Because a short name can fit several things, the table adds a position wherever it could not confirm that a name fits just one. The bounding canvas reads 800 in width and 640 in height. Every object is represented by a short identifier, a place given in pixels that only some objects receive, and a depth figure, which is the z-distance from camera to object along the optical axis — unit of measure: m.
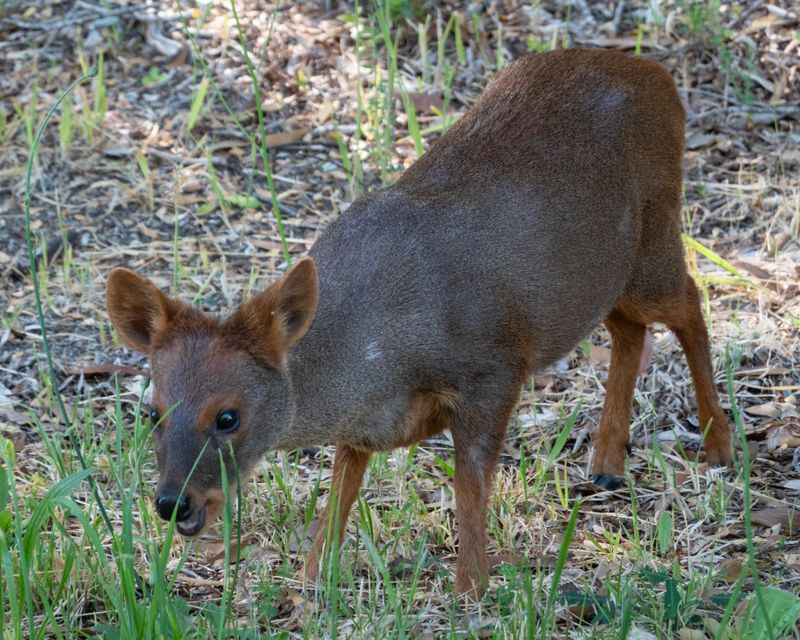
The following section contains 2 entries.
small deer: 8.46
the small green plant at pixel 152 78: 16.50
